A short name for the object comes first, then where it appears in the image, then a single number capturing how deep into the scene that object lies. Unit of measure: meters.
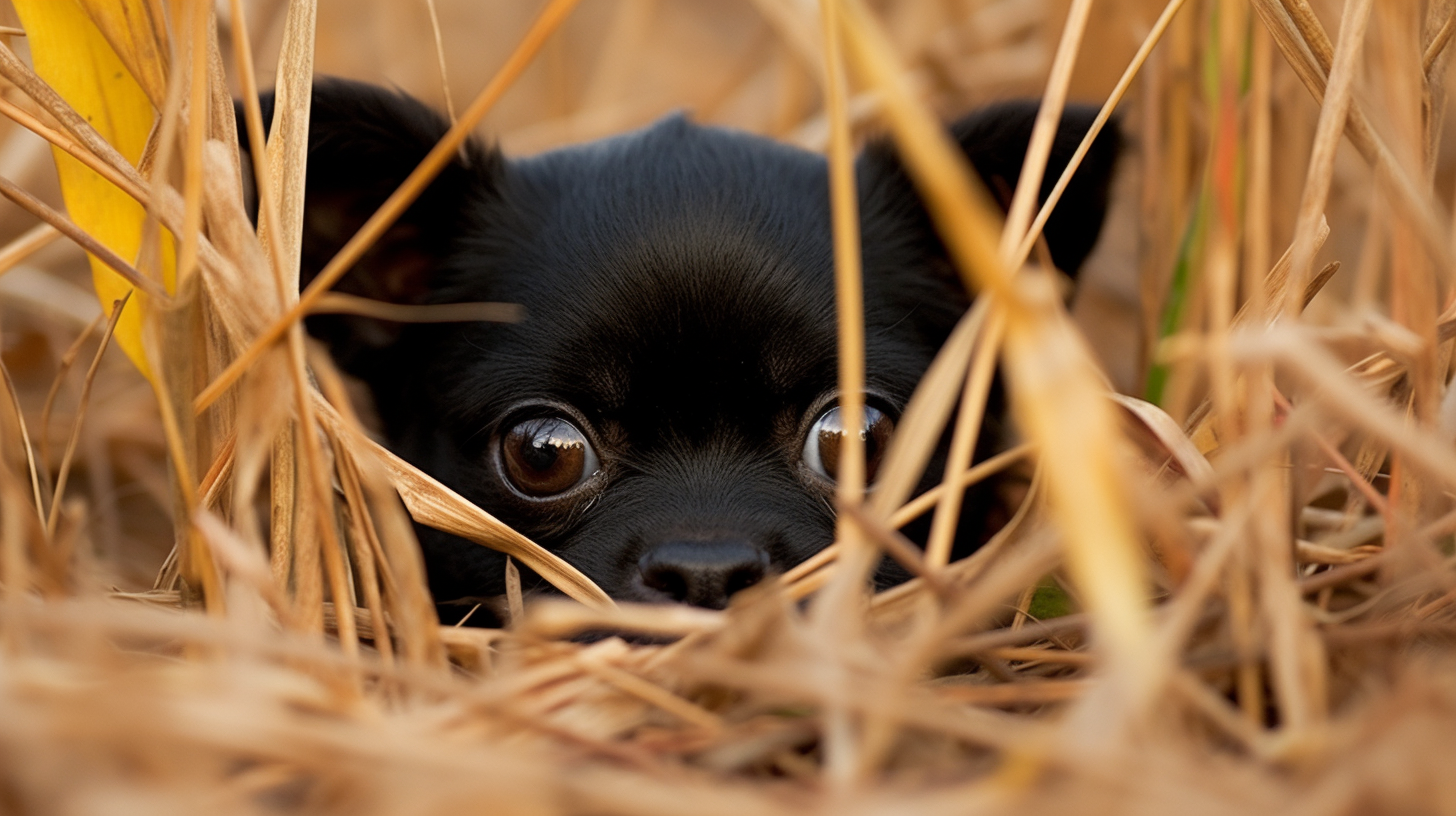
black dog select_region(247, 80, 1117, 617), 0.71
